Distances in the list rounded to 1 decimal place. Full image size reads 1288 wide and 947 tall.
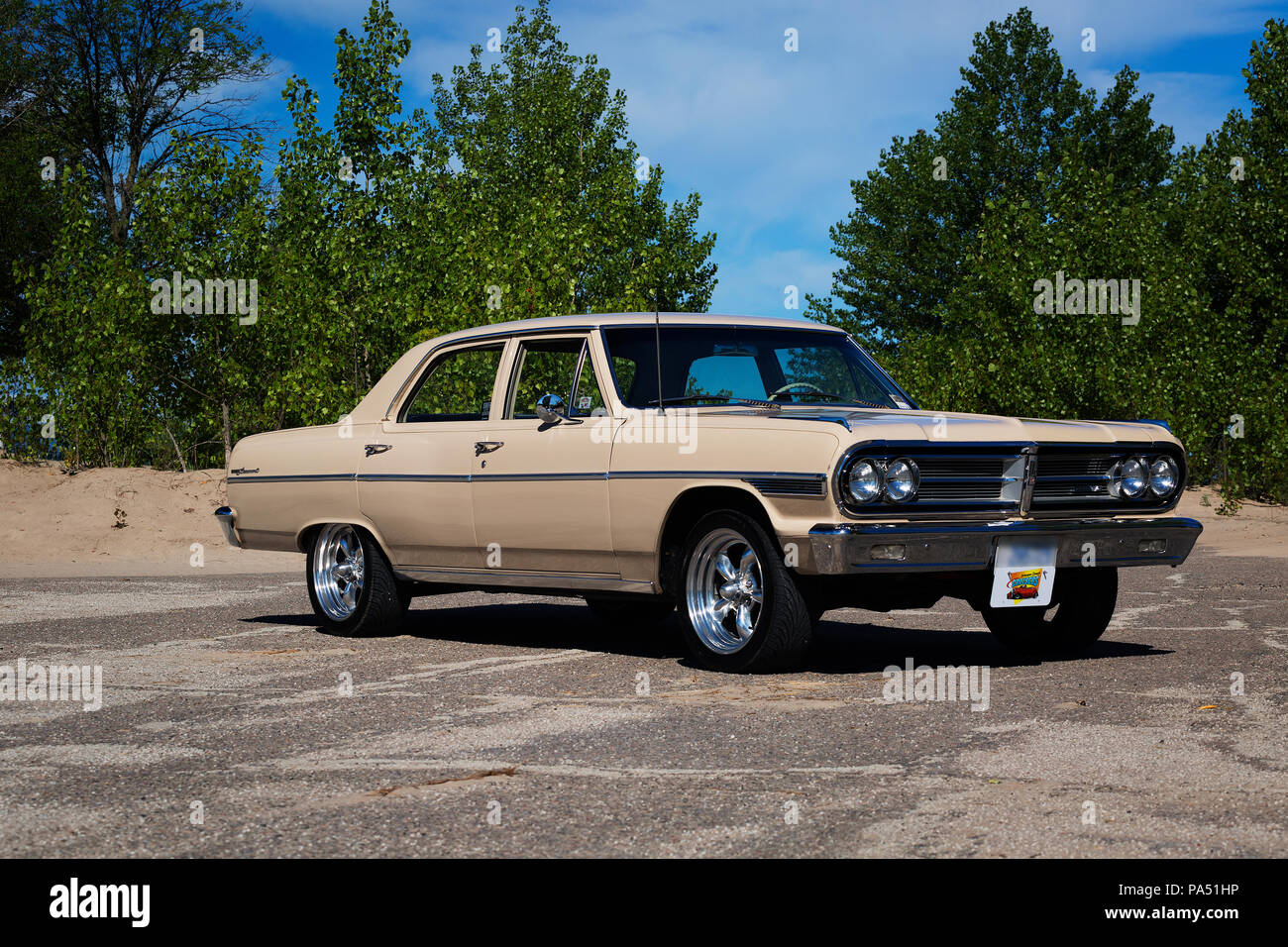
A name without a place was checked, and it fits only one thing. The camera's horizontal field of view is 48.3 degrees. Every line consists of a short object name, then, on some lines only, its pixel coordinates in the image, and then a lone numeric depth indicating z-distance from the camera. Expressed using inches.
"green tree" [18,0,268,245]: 1491.1
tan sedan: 263.9
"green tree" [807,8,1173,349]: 1962.4
